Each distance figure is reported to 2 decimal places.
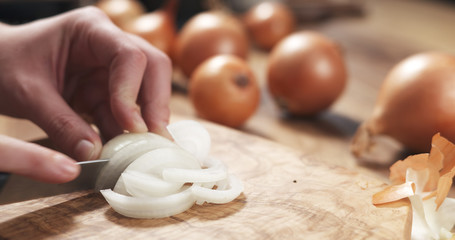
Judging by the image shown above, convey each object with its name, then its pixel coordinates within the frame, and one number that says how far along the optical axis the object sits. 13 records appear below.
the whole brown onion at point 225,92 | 0.72
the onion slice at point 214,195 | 0.57
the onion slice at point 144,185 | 0.56
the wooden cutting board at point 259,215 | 0.55
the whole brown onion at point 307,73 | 0.74
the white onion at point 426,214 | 0.58
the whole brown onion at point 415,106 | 0.65
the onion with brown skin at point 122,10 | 0.92
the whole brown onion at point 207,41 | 0.81
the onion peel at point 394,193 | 0.57
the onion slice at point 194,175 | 0.57
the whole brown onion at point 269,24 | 0.96
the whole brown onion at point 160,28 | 0.84
